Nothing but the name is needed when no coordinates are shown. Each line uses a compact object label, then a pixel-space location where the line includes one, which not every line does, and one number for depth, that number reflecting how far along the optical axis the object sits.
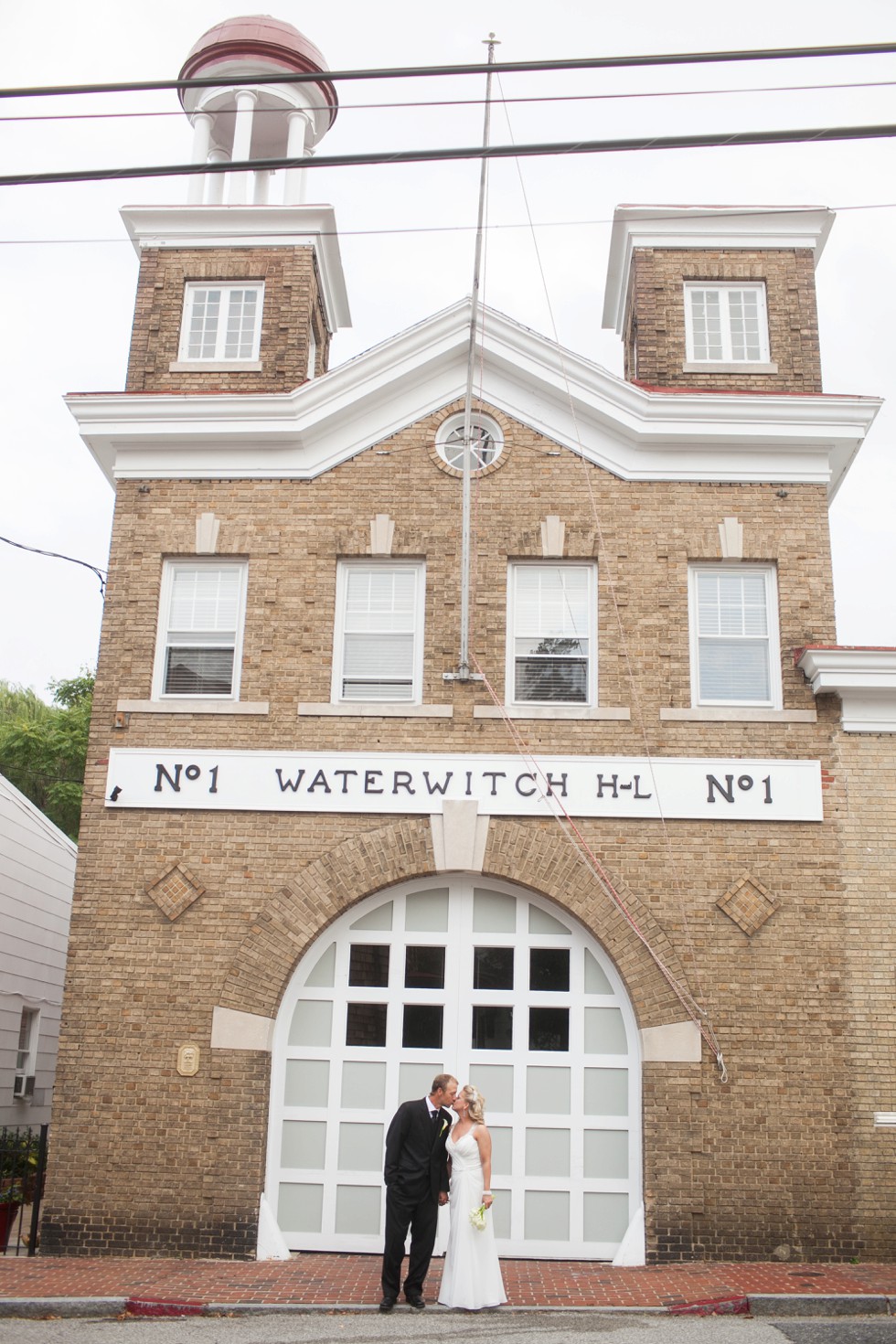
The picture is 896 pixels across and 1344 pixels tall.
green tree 38.69
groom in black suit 10.35
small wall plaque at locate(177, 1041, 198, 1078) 12.56
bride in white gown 10.08
